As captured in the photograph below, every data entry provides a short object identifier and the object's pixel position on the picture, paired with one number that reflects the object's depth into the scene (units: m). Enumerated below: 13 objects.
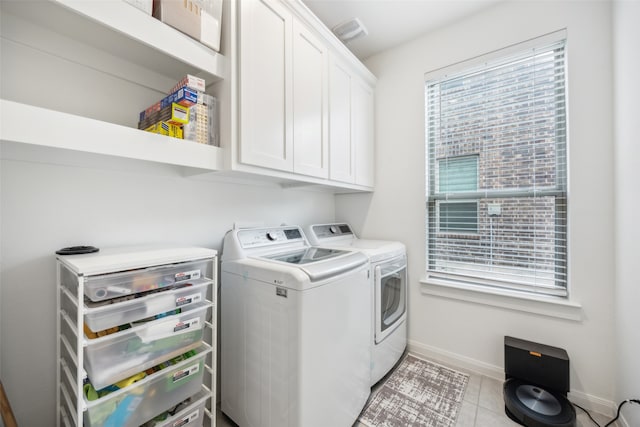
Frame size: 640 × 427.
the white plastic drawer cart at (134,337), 0.88
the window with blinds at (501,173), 1.71
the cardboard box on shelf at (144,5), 0.96
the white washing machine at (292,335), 1.13
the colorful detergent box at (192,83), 1.11
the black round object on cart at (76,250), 1.03
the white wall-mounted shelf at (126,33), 0.90
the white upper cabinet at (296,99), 1.30
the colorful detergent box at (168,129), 1.12
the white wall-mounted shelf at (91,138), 0.76
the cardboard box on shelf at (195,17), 1.06
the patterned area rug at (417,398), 1.50
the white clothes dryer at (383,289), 1.71
